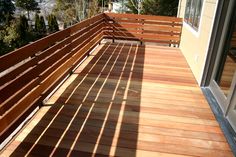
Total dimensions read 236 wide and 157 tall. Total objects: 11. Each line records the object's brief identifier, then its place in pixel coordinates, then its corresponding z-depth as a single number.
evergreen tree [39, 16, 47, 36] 26.62
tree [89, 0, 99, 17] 23.63
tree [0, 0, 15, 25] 29.43
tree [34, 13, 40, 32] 26.72
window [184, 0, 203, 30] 4.79
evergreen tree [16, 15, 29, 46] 23.81
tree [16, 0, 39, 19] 34.38
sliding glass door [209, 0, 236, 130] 2.81
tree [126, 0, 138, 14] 22.27
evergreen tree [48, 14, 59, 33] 24.85
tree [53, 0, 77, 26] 28.28
